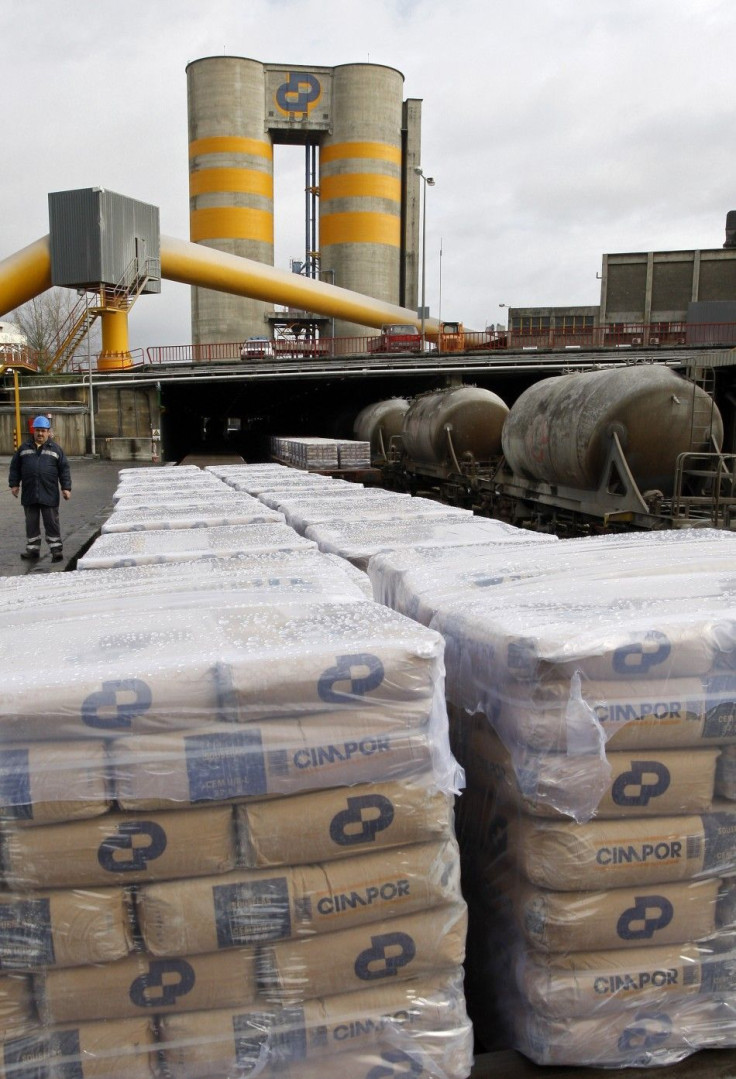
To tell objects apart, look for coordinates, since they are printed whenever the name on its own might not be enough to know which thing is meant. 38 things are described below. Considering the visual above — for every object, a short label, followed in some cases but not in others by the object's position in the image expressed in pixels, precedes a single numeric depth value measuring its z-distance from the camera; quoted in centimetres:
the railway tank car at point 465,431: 1733
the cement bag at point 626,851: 221
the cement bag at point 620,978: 224
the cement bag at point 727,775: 231
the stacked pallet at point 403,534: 428
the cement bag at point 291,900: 205
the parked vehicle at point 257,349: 3847
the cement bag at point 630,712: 216
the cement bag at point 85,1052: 200
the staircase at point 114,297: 3466
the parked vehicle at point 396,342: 3959
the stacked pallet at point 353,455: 1766
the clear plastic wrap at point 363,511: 557
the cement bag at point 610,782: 217
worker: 1122
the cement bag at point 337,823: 208
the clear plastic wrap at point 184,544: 412
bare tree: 6028
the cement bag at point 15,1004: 200
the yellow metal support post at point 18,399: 2981
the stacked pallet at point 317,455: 1762
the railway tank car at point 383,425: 2527
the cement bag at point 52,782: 195
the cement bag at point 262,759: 201
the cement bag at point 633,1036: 225
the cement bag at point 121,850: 198
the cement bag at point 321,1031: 207
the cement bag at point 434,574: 284
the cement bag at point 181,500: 636
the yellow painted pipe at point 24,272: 3347
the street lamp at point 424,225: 4072
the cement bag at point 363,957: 211
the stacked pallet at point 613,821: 217
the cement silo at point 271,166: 5450
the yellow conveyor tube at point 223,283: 3384
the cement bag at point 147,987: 202
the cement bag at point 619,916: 223
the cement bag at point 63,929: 198
